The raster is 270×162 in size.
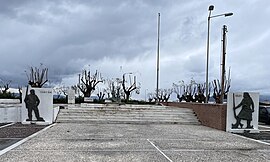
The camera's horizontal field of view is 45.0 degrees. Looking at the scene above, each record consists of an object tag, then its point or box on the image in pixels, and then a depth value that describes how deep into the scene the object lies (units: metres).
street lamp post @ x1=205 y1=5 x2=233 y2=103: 25.90
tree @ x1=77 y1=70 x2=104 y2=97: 61.23
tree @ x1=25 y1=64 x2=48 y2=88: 57.38
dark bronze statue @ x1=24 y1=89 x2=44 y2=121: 20.59
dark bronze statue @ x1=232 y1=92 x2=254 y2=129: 18.83
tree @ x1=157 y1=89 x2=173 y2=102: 80.26
